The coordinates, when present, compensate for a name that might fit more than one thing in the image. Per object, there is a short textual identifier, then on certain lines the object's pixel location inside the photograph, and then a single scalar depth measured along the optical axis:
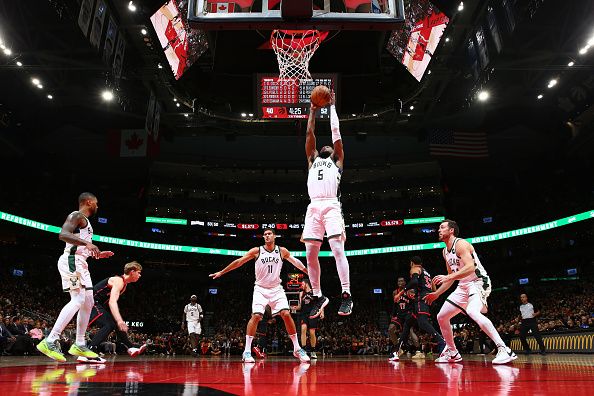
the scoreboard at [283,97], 16.15
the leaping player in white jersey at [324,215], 5.97
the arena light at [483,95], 21.84
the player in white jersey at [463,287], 6.74
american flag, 25.08
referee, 14.88
